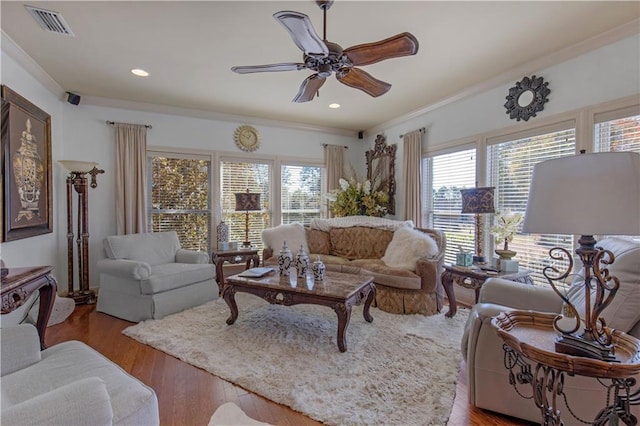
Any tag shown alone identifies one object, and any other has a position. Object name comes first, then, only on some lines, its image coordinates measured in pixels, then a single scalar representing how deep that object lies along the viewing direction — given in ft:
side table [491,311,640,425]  3.62
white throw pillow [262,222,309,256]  14.61
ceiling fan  5.59
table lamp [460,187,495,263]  10.21
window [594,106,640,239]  8.25
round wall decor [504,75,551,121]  10.11
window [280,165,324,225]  18.01
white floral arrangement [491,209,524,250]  9.52
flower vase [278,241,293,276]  10.47
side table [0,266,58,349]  6.47
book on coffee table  10.11
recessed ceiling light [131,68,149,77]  10.68
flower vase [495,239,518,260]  9.70
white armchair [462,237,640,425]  4.98
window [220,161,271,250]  16.42
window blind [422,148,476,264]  13.12
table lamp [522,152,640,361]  3.76
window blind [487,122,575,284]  9.83
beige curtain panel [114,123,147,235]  13.78
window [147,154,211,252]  14.98
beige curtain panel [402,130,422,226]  15.11
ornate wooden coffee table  8.33
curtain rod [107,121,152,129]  13.80
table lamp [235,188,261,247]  15.10
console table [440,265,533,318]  9.33
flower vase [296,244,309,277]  10.23
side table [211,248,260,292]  13.99
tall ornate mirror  17.25
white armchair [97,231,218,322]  10.57
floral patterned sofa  11.27
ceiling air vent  7.32
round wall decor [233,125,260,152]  16.43
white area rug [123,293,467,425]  6.12
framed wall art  8.65
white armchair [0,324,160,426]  3.14
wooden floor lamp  12.11
